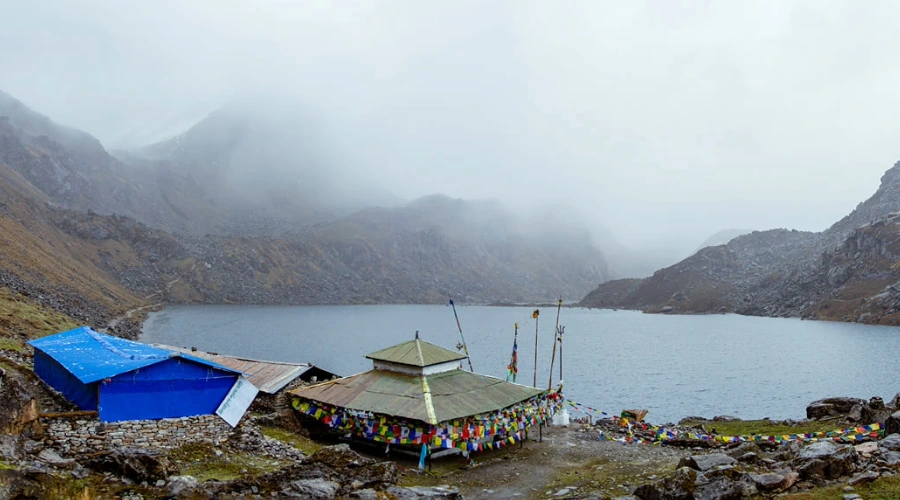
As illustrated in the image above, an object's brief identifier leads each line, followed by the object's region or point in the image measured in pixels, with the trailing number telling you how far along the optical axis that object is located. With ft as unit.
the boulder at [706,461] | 66.49
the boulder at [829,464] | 56.34
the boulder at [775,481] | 53.72
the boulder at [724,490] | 52.60
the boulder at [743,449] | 78.18
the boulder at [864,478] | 50.21
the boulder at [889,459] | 56.24
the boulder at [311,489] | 55.67
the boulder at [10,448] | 52.85
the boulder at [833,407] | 123.85
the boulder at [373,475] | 62.28
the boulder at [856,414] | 102.99
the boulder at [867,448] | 62.19
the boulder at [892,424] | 74.90
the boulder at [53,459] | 56.75
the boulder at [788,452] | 70.78
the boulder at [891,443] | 63.31
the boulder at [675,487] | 55.26
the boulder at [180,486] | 52.34
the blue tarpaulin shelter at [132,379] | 73.82
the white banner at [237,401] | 82.33
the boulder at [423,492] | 59.93
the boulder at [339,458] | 64.44
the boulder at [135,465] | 56.24
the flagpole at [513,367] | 144.46
